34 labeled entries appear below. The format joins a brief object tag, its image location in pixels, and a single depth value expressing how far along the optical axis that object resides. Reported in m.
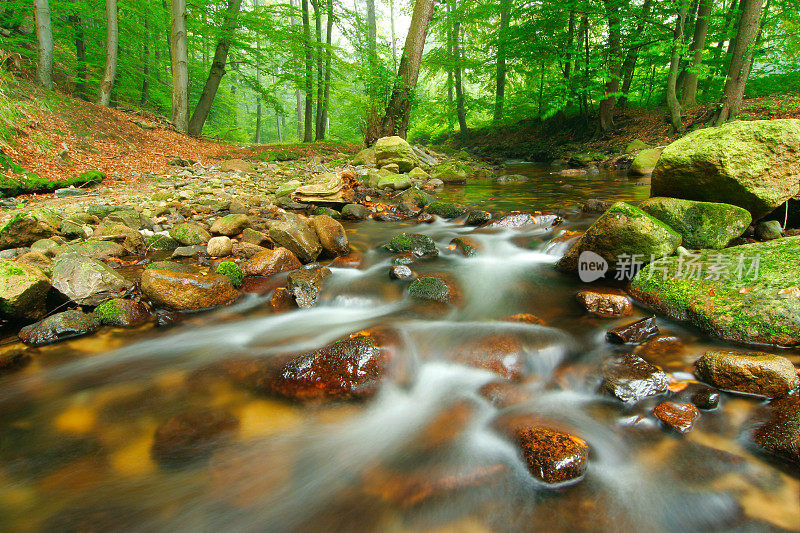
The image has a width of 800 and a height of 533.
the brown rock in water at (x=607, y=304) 3.49
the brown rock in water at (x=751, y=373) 2.27
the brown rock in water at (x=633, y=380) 2.49
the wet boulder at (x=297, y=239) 5.01
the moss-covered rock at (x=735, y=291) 2.79
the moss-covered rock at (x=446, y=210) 7.25
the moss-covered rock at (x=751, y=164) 3.99
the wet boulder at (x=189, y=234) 5.09
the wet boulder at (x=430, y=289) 4.21
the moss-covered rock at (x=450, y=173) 11.81
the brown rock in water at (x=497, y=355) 2.93
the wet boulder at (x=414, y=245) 5.52
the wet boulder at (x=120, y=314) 3.51
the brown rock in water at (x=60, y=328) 3.21
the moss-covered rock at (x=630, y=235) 3.73
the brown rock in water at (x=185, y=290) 3.73
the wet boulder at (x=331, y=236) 5.31
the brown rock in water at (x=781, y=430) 1.94
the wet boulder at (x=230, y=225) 5.37
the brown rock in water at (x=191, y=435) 2.24
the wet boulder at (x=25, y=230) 4.33
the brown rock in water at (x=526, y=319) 3.59
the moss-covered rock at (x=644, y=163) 10.99
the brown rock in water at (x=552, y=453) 1.97
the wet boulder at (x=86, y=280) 3.54
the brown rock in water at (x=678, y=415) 2.23
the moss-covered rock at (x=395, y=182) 9.67
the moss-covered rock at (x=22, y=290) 3.11
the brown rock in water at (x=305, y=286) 4.14
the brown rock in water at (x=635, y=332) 3.04
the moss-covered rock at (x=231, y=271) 4.32
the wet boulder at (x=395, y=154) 11.57
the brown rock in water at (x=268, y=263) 4.61
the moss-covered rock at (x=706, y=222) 3.92
